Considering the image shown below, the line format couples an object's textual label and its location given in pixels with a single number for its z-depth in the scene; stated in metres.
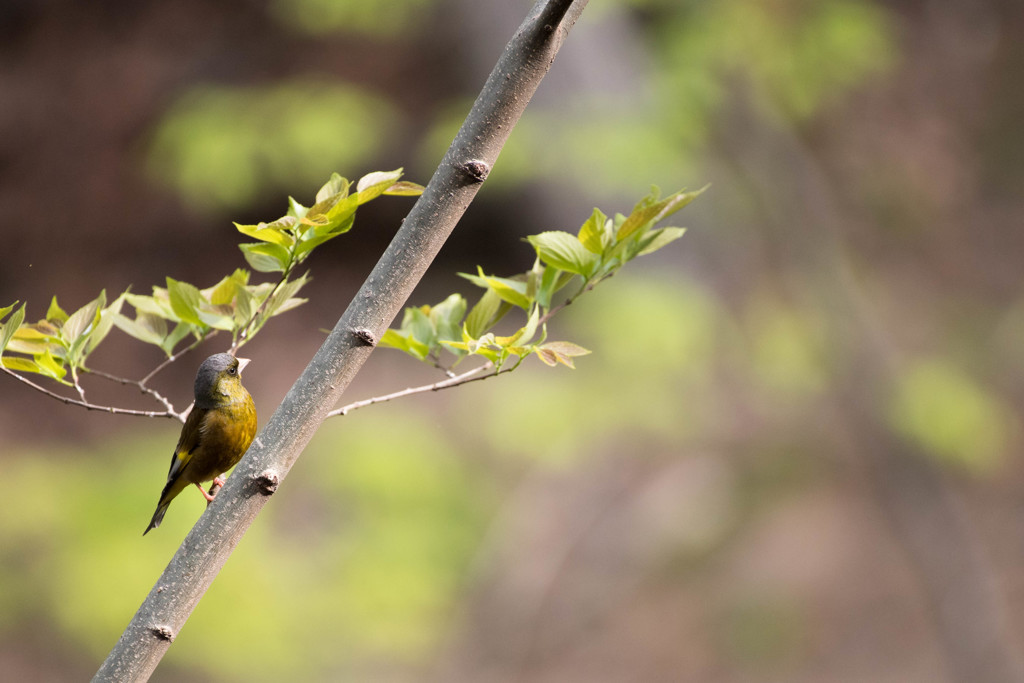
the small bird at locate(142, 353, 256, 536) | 9.37
